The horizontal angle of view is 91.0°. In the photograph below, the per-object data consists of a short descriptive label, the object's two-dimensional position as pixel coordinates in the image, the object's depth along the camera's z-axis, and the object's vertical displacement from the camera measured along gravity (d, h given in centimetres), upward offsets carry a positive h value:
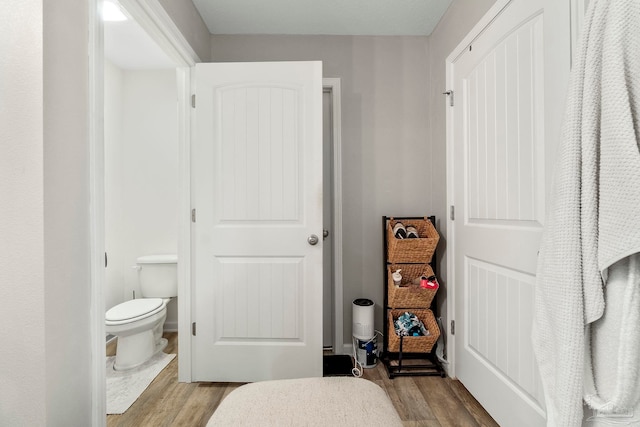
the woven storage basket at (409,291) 210 -54
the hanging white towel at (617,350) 79 -37
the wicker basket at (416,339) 208 -85
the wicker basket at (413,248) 211 -25
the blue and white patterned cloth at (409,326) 210 -78
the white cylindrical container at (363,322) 220 -78
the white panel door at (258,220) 199 -6
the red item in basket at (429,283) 208 -48
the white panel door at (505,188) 129 +11
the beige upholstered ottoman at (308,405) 81 -54
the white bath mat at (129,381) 179 -109
